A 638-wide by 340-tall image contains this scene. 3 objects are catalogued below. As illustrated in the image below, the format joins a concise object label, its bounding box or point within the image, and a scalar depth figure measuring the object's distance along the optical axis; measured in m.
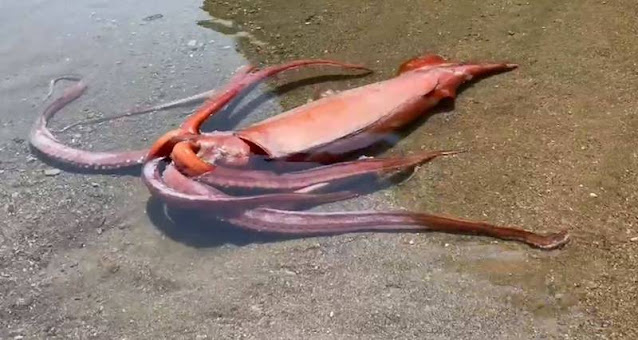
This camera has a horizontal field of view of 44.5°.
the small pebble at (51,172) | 3.56
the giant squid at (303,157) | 3.04
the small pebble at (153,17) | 4.86
